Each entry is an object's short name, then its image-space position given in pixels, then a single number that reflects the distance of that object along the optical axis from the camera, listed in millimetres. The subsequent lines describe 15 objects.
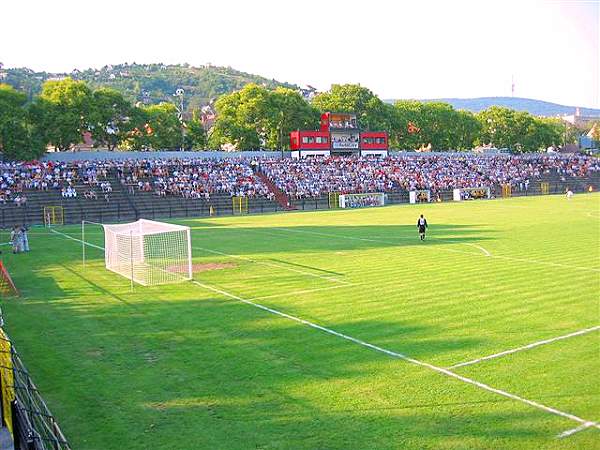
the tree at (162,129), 77438
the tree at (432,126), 102688
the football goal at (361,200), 58906
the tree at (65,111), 64375
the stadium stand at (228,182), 48375
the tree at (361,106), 98688
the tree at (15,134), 57750
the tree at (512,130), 114125
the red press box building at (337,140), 74375
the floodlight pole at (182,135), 79950
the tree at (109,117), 68000
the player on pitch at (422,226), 28188
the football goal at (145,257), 20016
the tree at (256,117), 83875
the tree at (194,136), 86594
